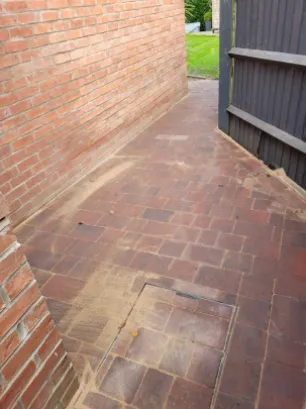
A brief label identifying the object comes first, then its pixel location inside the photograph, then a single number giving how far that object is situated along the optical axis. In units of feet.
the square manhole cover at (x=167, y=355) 6.25
